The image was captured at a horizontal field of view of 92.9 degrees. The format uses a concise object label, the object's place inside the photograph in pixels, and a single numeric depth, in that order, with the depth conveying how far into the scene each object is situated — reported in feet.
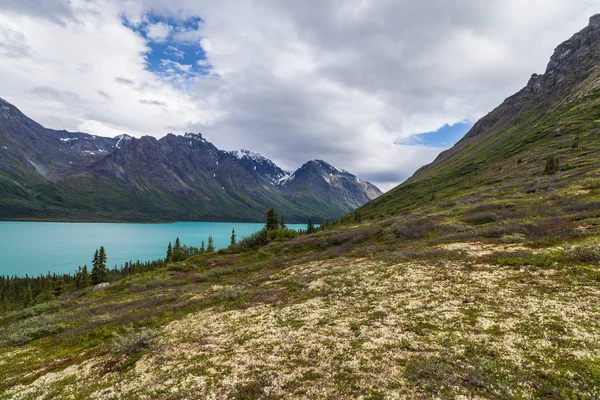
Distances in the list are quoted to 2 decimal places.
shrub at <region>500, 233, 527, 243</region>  112.88
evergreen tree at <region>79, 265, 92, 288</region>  337.52
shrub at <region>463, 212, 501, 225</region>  165.65
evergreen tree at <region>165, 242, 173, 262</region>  426.22
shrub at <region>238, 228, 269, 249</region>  340.59
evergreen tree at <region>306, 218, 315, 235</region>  451.03
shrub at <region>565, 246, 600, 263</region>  81.35
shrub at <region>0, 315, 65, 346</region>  98.58
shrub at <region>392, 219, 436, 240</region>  178.29
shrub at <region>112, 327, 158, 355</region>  70.69
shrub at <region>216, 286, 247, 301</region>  111.96
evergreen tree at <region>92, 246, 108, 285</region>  344.90
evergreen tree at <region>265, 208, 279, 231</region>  387.96
